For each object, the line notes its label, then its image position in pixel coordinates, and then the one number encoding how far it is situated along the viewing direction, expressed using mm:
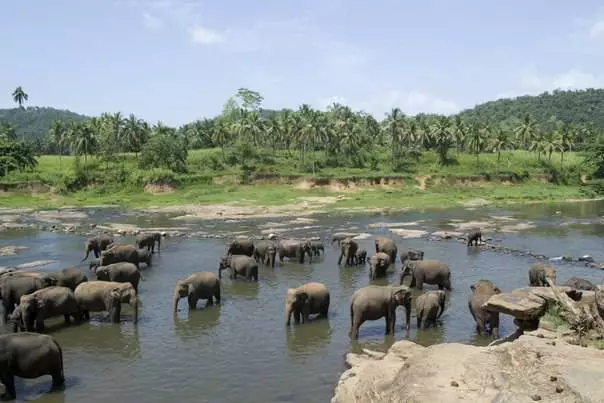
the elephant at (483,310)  20109
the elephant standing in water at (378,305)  20109
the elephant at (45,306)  19938
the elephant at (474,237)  40344
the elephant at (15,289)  22703
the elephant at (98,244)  36344
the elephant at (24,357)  14953
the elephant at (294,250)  34750
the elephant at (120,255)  30891
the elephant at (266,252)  33531
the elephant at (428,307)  20969
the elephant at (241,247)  34969
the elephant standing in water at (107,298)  21672
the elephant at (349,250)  33750
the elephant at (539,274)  26280
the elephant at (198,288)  23553
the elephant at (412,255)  32156
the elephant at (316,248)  36600
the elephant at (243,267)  29219
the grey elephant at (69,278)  24516
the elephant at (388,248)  34281
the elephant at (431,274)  26688
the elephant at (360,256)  34125
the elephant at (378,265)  29906
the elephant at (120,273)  25438
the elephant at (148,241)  38312
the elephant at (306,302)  21391
